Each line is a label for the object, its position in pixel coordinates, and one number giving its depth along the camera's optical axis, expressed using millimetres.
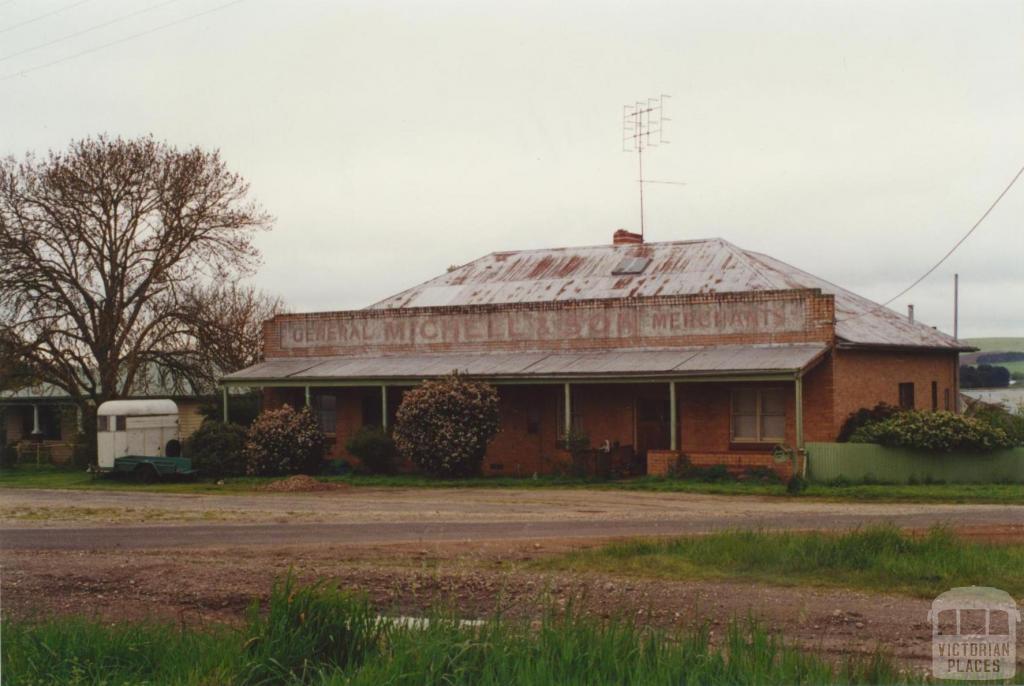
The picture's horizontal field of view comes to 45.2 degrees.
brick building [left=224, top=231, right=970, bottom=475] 27766
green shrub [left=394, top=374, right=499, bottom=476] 29094
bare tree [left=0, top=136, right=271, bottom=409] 36969
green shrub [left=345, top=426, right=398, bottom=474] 31089
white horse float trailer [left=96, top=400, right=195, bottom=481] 31328
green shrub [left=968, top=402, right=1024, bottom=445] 27719
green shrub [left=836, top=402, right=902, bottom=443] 27656
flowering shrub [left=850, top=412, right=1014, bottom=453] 25156
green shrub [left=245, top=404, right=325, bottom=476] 31406
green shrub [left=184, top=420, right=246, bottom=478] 31891
